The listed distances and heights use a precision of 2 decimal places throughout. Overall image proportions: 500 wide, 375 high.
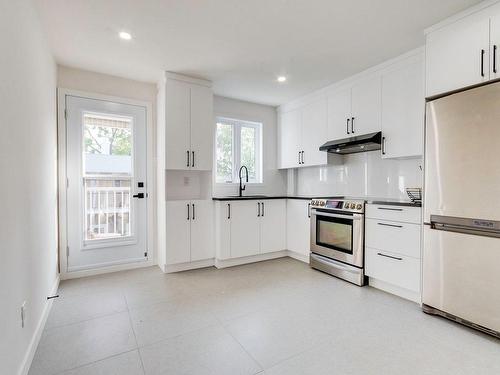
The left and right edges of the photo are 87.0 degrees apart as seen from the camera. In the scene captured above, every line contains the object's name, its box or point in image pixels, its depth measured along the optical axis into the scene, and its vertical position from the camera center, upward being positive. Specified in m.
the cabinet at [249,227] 3.61 -0.61
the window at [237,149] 4.28 +0.61
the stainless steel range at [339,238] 2.98 -0.65
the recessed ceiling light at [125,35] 2.45 +1.42
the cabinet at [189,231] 3.38 -0.61
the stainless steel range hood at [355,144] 3.05 +0.51
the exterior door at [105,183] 3.23 +0.03
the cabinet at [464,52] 1.97 +1.07
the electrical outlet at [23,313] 1.57 -0.77
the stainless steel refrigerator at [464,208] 1.92 -0.19
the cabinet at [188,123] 3.35 +0.81
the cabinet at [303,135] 3.86 +0.80
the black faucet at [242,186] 4.29 -0.02
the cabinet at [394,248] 2.50 -0.64
